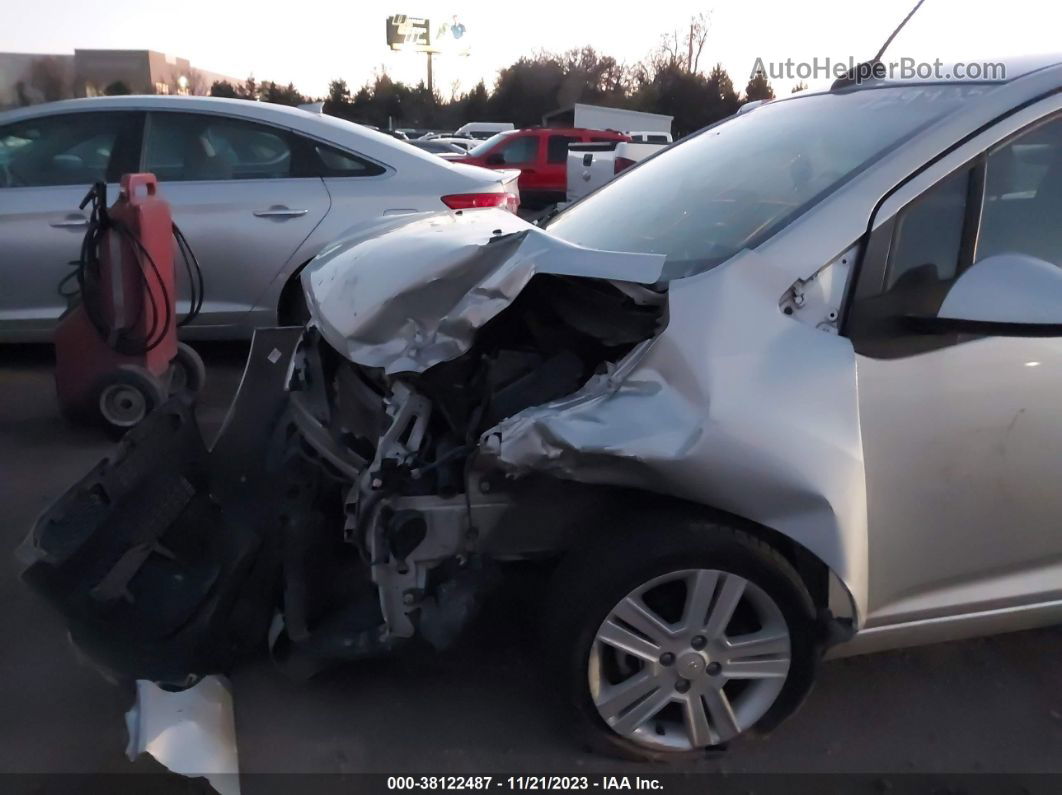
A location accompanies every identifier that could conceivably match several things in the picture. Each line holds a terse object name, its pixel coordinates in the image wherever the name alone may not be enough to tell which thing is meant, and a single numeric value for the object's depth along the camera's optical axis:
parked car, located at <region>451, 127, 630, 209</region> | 18.95
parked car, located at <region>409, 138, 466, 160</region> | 18.05
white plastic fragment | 2.52
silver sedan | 5.69
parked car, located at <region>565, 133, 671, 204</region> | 14.26
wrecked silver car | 2.46
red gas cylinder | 4.76
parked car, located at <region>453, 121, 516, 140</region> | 34.20
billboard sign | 62.28
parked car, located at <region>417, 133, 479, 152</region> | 25.09
